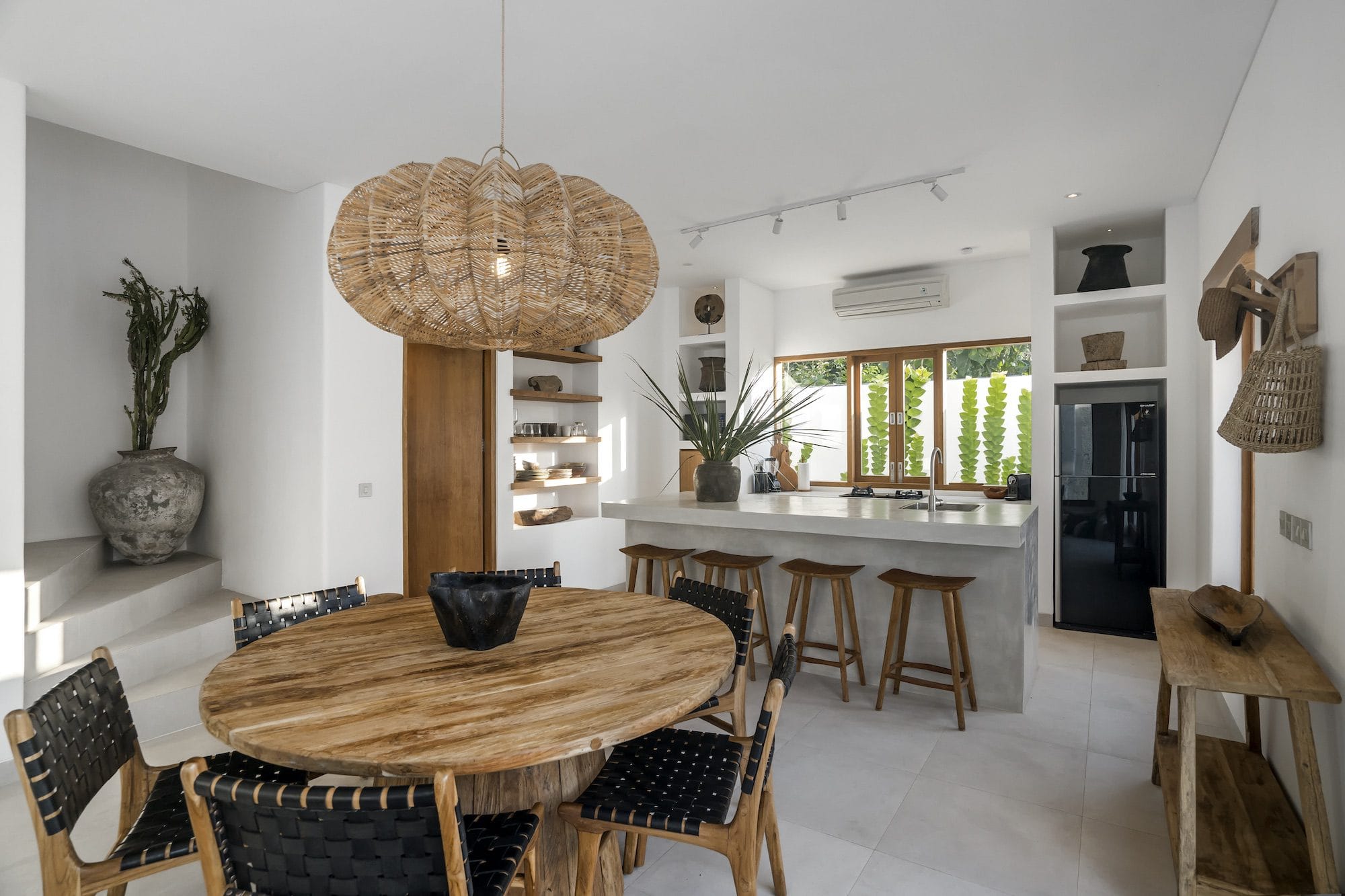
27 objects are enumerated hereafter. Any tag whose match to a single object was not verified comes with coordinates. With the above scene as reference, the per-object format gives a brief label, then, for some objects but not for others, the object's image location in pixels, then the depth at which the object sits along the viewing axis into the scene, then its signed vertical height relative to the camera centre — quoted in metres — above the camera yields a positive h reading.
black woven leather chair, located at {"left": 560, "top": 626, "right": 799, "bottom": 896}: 1.49 -0.81
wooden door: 4.43 -0.07
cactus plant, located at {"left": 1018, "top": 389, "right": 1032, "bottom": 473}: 5.45 +0.16
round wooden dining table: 1.26 -0.53
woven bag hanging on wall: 1.84 +0.14
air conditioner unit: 5.55 +1.26
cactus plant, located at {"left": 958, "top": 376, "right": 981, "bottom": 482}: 5.68 +0.12
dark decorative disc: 6.39 +1.31
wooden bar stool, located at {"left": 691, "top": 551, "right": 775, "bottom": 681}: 3.68 -0.66
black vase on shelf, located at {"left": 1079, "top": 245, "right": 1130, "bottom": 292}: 4.52 +1.18
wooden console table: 1.64 -0.95
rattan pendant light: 1.62 +0.49
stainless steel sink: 3.81 -0.33
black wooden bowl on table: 1.77 -0.42
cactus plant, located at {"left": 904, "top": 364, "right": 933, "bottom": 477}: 5.93 +0.31
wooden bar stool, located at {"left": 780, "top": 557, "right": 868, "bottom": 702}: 3.38 -0.72
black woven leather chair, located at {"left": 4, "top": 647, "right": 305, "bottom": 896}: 1.30 -0.71
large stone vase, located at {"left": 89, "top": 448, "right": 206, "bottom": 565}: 3.89 -0.30
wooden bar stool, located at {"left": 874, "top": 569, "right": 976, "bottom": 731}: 3.09 -0.83
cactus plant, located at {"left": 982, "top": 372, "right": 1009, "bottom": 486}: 5.55 +0.19
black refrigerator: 4.32 -0.37
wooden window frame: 5.78 +0.50
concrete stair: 3.02 -0.87
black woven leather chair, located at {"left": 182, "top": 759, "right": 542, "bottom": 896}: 1.05 -0.61
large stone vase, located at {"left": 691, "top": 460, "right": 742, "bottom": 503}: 4.02 -0.18
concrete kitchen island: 3.20 -0.53
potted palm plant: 3.86 +0.04
